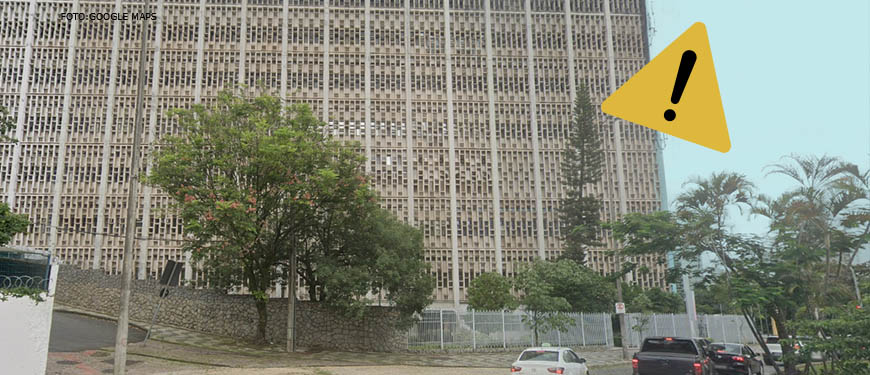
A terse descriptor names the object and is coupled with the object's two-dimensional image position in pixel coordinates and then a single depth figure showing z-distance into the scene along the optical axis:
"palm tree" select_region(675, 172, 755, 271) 20.22
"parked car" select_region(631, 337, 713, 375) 14.02
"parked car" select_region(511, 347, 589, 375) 14.47
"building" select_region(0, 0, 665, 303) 45.84
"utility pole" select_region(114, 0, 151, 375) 14.47
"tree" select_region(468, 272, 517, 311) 36.59
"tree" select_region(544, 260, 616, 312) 32.72
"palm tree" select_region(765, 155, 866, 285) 17.86
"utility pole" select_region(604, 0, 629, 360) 50.11
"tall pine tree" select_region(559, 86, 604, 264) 44.97
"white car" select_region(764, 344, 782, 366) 29.51
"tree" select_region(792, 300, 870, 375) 15.01
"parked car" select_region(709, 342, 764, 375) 19.13
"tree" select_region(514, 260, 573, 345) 27.33
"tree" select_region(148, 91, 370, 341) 21.88
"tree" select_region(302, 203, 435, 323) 24.72
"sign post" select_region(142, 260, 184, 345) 22.44
